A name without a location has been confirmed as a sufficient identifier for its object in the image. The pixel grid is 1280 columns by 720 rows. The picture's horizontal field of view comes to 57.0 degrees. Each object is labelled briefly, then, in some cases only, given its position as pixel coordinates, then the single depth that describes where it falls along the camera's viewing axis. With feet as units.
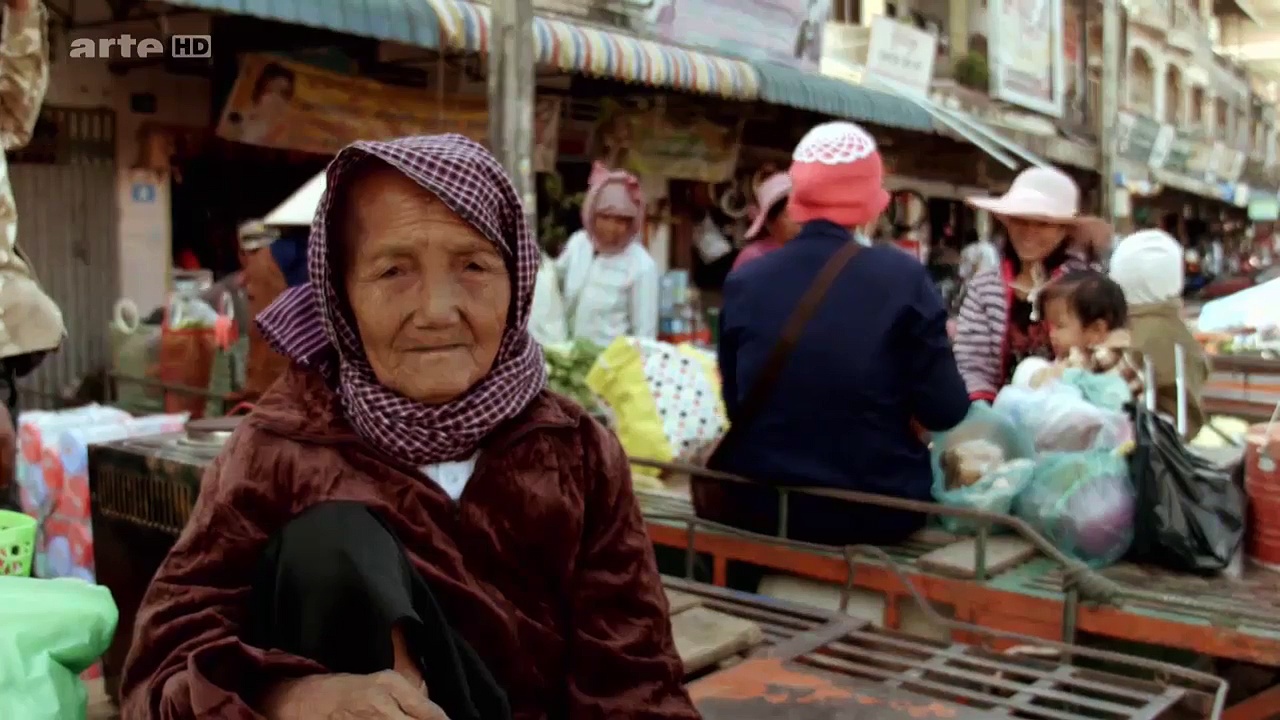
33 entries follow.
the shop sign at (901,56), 46.83
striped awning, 23.35
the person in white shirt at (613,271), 21.03
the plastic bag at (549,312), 21.76
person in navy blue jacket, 11.04
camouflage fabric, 8.63
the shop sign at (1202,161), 89.86
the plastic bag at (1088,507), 11.34
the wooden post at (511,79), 17.58
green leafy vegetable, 16.56
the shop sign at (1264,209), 103.81
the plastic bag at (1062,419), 12.33
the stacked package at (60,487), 14.67
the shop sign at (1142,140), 73.87
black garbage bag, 11.07
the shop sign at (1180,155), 83.25
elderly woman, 4.86
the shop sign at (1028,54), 55.88
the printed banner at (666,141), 34.27
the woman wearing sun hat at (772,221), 15.74
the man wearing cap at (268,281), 13.94
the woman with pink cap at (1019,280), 14.98
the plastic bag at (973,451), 12.39
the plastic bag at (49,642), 5.78
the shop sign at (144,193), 24.95
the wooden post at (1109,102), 52.95
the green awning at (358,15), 18.62
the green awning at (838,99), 34.14
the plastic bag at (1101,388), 12.85
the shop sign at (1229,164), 95.96
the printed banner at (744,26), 35.65
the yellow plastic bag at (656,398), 15.40
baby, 13.20
